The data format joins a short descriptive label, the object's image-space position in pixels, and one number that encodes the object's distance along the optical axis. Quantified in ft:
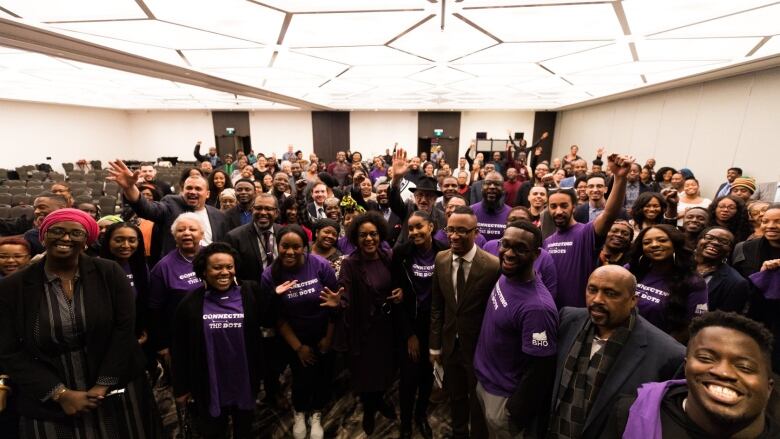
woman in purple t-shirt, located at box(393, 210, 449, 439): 7.50
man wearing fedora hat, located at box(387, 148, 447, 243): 10.30
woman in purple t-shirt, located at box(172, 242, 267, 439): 6.19
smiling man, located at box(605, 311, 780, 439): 3.06
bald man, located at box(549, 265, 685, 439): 4.22
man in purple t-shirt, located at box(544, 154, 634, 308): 7.89
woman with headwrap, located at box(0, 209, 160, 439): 5.16
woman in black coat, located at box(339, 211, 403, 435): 7.22
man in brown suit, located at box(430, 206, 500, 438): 6.33
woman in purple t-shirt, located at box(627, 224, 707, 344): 5.83
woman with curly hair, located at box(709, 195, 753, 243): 10.03
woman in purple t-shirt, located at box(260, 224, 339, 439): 7.23
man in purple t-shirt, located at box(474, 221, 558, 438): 4.97
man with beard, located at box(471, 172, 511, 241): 11.00
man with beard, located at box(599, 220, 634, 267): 7.58
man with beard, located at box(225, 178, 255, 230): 10.84
